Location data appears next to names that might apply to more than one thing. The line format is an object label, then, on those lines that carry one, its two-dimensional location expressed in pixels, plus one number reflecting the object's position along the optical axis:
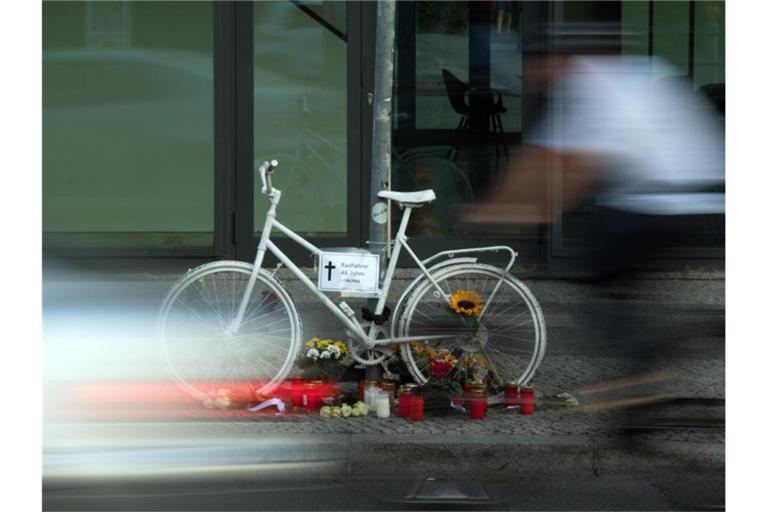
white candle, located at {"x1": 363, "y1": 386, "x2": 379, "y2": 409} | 12.84
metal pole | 13.67
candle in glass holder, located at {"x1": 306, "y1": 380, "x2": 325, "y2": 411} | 12.94
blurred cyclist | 11.37
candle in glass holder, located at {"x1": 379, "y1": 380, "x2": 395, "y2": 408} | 13.05
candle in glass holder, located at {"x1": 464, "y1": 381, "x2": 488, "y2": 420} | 12.51
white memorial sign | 13.23
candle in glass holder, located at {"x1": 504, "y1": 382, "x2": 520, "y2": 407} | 12.95
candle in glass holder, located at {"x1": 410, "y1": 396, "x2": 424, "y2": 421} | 12.47
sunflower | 13.24
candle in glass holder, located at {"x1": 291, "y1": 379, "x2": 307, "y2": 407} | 12.98
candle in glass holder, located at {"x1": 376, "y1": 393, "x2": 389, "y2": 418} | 12.64
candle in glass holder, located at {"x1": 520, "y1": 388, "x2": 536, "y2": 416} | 12.80
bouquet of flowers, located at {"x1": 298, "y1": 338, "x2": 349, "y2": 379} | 13.46
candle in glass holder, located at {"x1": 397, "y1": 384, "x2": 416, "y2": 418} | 12.59
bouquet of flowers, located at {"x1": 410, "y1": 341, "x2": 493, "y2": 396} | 13.12
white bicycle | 13.10
